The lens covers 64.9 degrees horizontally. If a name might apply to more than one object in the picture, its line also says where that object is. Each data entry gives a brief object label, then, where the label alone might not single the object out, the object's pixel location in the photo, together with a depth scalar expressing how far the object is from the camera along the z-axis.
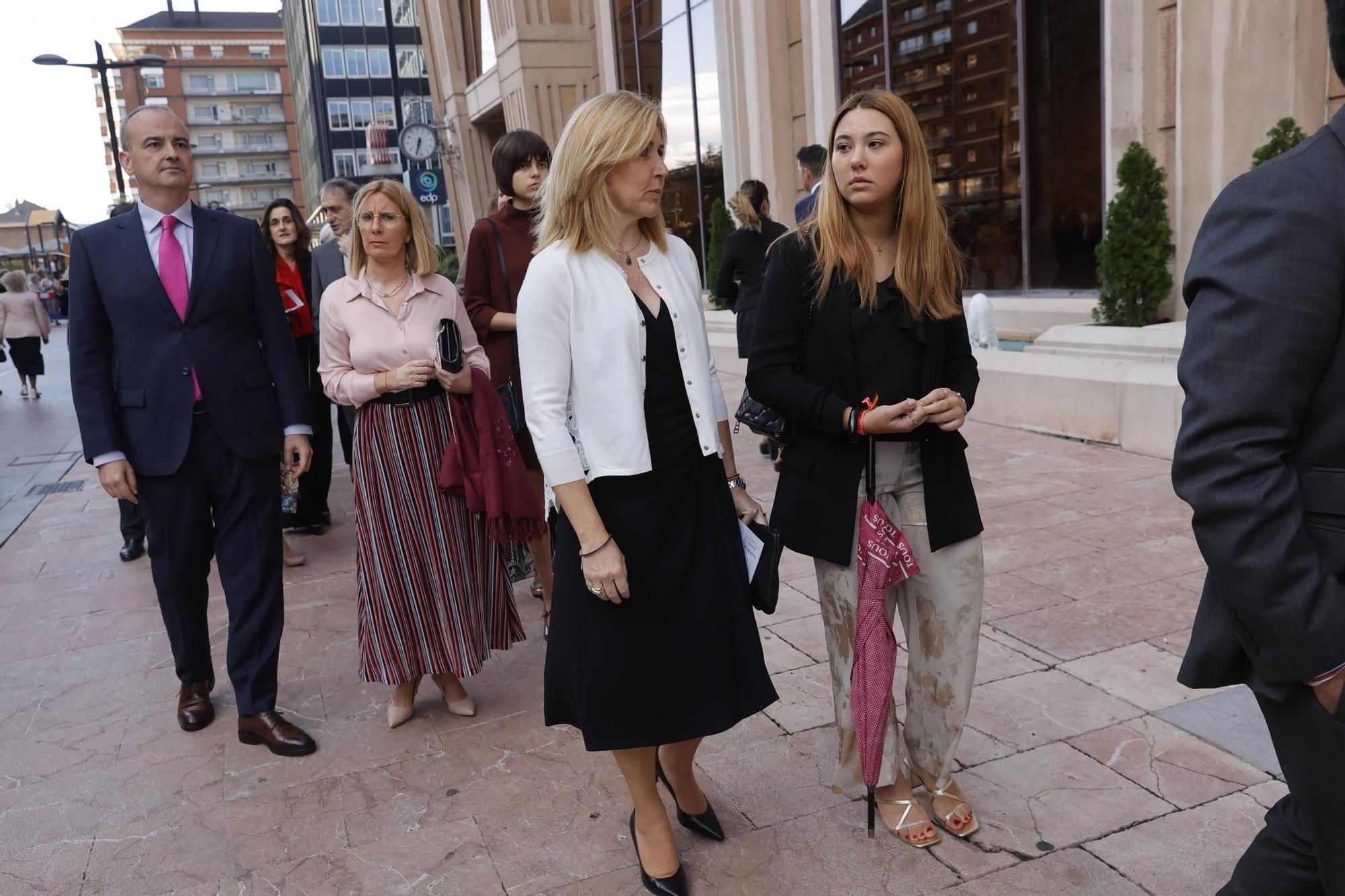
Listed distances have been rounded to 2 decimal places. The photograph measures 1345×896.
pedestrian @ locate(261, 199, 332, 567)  6.43
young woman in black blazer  2.75
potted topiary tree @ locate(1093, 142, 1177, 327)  7.74
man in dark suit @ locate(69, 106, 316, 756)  3.67
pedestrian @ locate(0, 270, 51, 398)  16.64
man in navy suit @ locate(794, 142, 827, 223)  6.51
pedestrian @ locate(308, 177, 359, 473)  6.03
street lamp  20.97
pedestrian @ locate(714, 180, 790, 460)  6.97
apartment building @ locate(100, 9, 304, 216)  106.50
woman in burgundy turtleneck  4.50
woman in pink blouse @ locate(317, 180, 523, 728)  3.92
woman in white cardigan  2.53
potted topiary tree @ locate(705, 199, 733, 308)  13.94
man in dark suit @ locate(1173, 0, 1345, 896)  1.40
